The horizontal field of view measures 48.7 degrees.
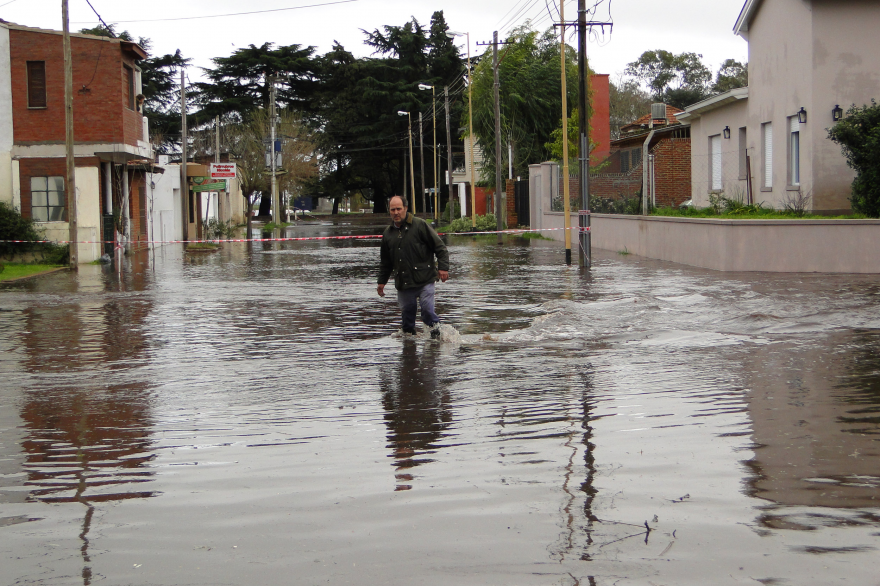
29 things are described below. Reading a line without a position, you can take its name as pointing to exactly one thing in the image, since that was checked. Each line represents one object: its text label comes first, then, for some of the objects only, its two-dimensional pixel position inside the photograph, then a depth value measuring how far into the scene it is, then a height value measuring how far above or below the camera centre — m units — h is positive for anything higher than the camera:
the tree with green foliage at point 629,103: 89.50 +12.79
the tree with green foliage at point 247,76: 81.75 +14.94
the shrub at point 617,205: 27.70 +1.14
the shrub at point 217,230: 47.03 +1.05
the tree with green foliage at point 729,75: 81.88 +14.29
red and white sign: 45.38 +3.76
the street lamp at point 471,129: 48.52 +5.83
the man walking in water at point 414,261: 11.50 -0.16
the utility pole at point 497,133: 42.49 +4.93
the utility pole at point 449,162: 59.88 +5.14
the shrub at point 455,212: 69.56 +2.44
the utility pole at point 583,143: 23.59 +2.47
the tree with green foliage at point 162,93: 78.75 +13.14
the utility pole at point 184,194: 43.72 +2.65
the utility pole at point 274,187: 55.53 +3.86
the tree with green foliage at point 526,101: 58.84 +8.66
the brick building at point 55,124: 28.80 +3.95
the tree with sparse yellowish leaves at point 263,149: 77.50 +8.27
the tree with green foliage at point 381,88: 83.88 +13.85
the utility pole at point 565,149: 25.08 +2.47
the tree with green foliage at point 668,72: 87.38 +15.53
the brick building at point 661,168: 37.44 +2.96
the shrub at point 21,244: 26.98 +0.41
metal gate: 48.22 +2.13
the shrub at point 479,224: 49.18 +1.11
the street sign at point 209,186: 44.59 +3.03
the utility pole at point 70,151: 24.67 +2.68
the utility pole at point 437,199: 65.56 +3.20
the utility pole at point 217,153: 58.96 +5.93
